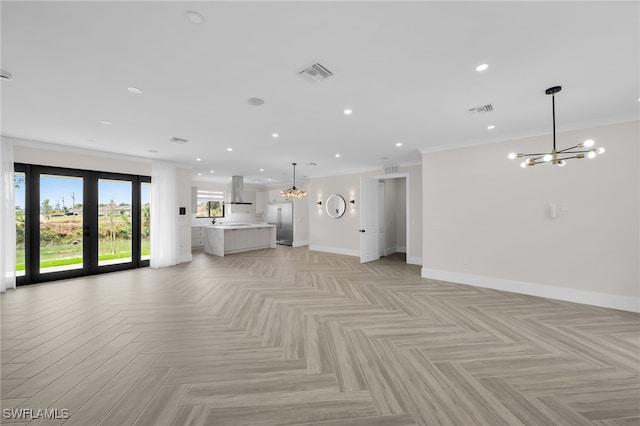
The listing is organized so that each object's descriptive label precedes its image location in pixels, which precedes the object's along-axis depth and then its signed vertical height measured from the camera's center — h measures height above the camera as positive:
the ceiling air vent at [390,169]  7.05 +1.29
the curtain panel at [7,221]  4.32 -0.09
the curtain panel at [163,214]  6.28 +0.02
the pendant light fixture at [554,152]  2.67 +0.68
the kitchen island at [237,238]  8.08 -0.85
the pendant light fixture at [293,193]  7.97 +0.69
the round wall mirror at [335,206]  8.26 +0.27
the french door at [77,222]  4.74 -0.15
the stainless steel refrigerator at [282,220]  10.45 -0.26
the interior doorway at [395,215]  8.28 -0.05
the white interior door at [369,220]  6.71 -0.18
